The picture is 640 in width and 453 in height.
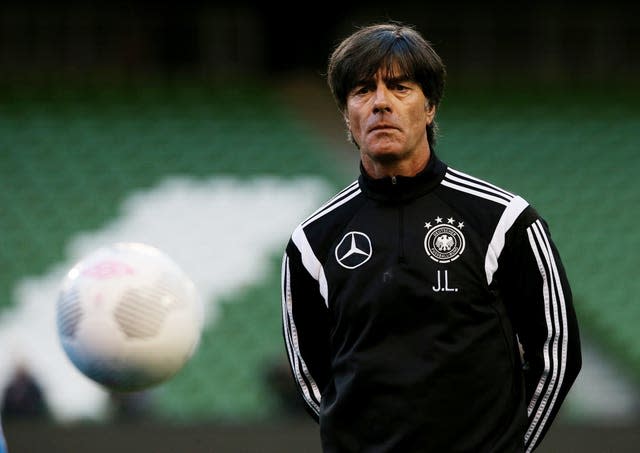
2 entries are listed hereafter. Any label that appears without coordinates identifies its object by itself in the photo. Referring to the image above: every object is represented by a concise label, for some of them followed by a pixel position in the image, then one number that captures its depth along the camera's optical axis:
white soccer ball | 6.79
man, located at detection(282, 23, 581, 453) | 5.75
